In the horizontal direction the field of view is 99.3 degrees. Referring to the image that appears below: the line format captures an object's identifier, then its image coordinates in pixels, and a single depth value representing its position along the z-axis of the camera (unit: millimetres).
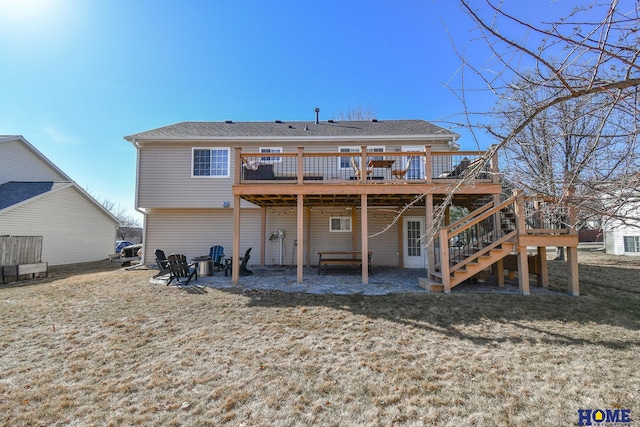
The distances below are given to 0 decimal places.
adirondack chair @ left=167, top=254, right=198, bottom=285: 7680
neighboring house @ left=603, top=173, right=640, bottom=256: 16000
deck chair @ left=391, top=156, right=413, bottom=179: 8781
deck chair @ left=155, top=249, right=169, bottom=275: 7988
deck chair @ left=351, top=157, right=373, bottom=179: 8378
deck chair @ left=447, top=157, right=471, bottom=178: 7537
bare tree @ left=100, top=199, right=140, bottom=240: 41125
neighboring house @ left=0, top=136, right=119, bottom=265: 12305
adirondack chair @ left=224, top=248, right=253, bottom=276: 8992
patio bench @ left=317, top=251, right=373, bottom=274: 9156
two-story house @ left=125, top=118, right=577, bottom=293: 10938
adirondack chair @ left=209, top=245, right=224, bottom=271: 10102
